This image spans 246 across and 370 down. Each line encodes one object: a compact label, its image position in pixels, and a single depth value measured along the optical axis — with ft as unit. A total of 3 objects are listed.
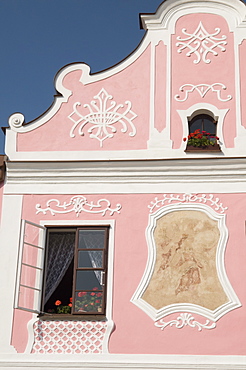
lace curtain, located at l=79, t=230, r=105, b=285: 40.75
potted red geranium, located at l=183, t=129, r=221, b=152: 42.61
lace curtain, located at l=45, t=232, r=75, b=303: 41.09
